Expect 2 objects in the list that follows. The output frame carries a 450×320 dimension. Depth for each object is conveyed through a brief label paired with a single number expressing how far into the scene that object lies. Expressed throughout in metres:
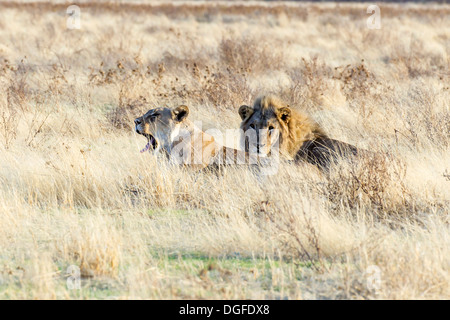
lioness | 14.67
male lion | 14.07
